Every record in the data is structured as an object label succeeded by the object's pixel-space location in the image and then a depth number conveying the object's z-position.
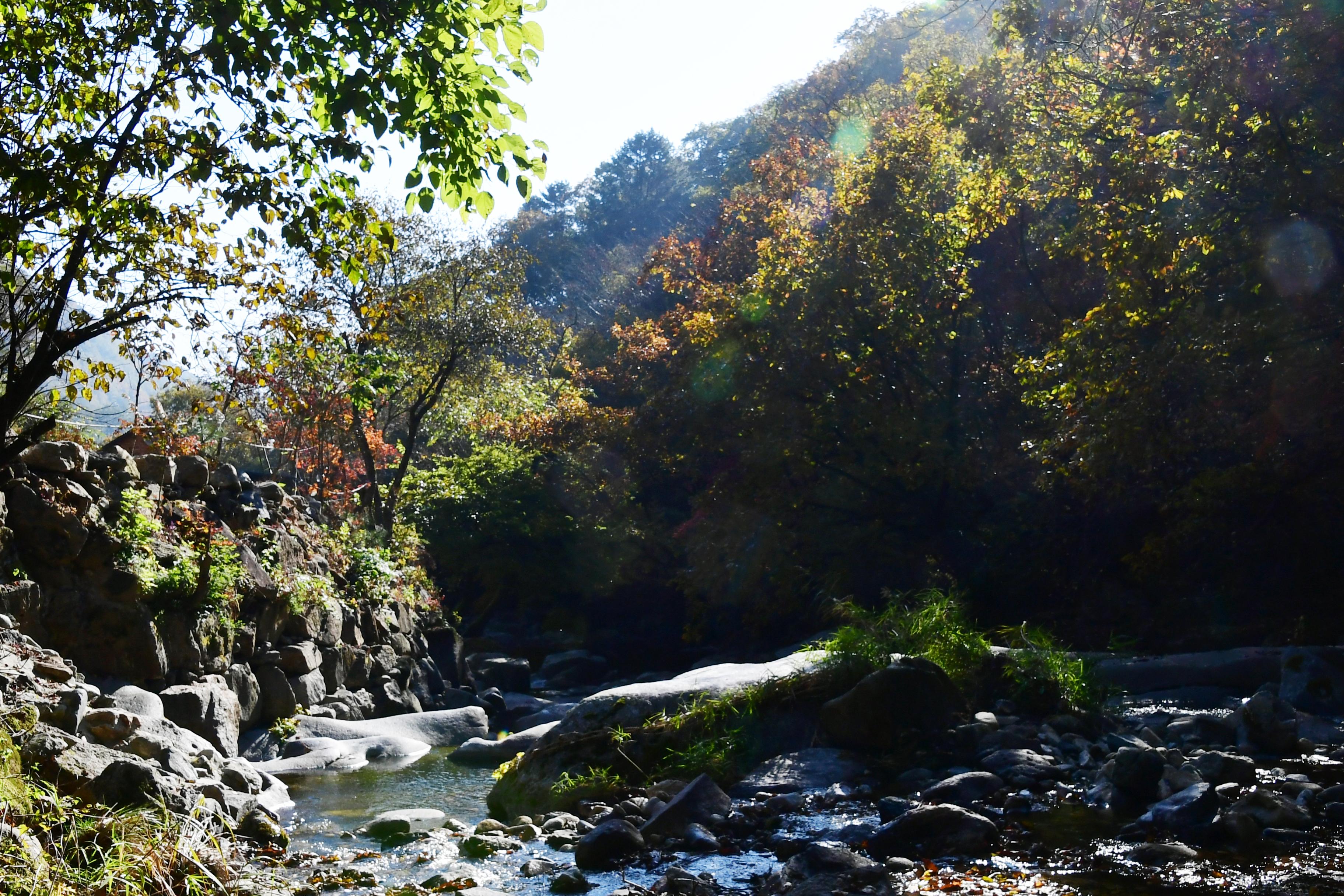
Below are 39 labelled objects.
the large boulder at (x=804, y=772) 7.95
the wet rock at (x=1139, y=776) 6.83
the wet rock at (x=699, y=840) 6.56
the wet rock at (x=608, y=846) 6.38
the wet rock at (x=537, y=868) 6.25
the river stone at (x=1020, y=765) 7.61
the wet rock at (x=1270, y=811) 5.97
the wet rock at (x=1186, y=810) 6.04
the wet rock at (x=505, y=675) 19.17
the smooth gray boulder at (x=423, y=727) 11.83
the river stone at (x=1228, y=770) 7.06
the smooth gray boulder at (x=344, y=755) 10.31
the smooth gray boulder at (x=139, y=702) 9.01
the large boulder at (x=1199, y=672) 11.84
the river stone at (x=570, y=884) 5.87
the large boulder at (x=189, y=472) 12.13
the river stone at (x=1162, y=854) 5.57
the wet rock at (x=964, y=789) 7.11
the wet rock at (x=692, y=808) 6.88
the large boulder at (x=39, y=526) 9.46
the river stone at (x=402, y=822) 7.38
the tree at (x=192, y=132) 5.08
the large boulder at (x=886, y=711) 8.56
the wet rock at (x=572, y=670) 20.75
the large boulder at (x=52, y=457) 9.80
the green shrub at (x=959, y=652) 9.45
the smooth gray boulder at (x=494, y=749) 10.87
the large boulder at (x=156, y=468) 11.31
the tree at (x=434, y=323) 20.47
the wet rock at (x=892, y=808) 6.86
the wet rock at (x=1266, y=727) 8.28
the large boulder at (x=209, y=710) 9.92
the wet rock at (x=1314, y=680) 10.12
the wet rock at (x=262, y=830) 6.79
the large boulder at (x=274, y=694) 11.97
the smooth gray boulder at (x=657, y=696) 9.15
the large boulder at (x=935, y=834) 6.05
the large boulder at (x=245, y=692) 11.27
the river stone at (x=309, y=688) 12.46
